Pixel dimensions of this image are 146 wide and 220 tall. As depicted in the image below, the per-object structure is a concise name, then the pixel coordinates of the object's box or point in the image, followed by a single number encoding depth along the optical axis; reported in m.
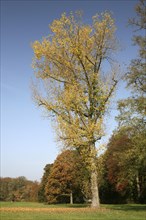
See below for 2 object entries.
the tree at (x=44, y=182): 63.44
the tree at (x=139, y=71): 18.05
